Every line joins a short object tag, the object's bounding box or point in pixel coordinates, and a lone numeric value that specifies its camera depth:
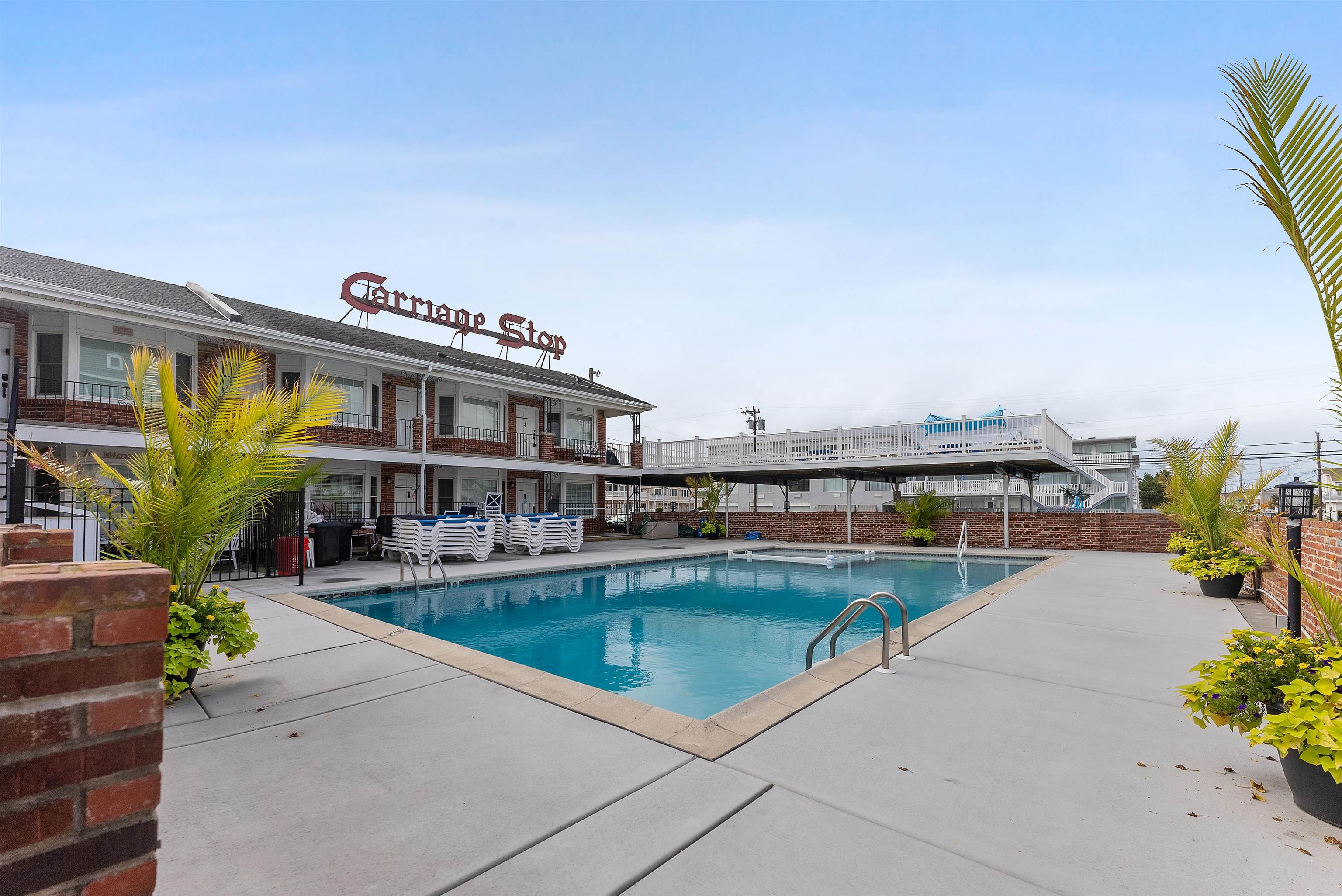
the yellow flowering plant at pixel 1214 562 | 8.72
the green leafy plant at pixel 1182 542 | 9.88
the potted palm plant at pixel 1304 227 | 2.47
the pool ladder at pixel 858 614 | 4.96
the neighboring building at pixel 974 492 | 31.22
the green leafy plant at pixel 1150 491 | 37.47
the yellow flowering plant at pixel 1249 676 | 2.97
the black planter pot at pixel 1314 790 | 2.73
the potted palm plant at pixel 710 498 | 22.70
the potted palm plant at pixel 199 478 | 4.19
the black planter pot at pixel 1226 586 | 9.09
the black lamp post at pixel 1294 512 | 4.42
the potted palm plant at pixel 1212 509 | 8.97
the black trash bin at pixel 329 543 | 12.91
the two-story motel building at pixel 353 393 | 12.20
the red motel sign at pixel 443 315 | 19.55
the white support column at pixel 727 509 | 22.72
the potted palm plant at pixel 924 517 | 19.38
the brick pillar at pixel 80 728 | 1.06
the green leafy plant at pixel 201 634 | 4.03
